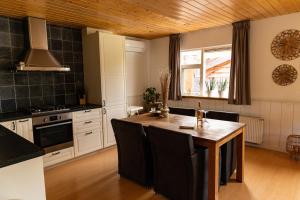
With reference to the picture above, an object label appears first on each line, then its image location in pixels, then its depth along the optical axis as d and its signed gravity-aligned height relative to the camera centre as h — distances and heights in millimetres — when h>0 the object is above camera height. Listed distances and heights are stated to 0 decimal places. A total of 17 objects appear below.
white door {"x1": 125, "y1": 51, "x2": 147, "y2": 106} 5137 +236
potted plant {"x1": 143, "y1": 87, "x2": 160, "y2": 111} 5252 -288
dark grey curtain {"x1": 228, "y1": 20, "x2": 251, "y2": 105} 3834 +369
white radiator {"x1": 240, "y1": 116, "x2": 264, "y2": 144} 3801 -817
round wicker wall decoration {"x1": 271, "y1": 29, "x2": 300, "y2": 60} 3455 +644
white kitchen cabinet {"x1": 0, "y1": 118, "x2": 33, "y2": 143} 2888 -550
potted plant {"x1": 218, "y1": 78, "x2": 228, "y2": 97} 4359 -35
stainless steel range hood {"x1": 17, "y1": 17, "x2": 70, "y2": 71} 3275 +562
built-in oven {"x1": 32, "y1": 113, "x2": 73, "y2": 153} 3164 -700
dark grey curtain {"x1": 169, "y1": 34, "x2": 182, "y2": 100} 4852 +457
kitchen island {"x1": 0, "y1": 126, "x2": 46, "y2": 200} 1271 -534
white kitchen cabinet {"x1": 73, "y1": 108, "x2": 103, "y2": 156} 3637 -797
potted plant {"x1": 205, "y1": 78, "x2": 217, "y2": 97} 4520 -12
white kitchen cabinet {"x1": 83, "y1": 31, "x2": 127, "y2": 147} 3924 +239
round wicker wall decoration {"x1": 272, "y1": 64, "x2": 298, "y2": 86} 3535 +150
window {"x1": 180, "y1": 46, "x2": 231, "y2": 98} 4395 +297
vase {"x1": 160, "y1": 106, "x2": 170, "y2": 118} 3244 -397
